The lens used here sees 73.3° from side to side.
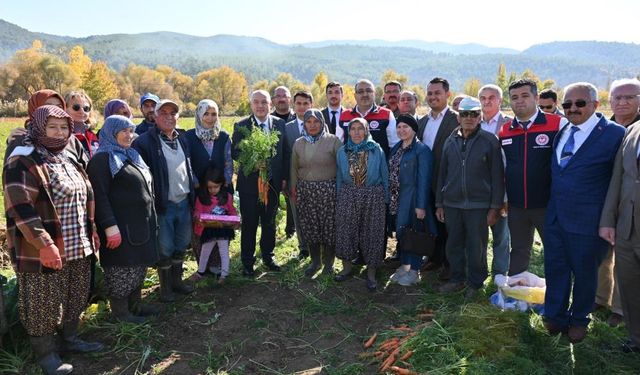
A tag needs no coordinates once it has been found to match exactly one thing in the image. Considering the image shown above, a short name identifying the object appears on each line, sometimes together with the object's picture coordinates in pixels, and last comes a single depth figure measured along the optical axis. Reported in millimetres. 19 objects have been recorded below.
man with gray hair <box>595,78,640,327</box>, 4636
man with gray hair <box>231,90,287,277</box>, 5508
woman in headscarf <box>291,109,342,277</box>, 5434
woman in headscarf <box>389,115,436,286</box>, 5215
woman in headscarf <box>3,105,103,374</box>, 3303
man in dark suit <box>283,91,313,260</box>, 5961
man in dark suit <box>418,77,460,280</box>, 5469
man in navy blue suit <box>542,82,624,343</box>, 3857
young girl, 5168
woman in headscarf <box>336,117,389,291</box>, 5230
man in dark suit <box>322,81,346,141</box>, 6758
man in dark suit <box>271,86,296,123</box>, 7367
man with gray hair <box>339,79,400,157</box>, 6020
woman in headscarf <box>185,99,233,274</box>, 4984
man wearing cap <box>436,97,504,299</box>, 4719
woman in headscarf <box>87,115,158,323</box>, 3963
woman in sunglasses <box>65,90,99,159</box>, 4957
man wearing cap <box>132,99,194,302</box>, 4613
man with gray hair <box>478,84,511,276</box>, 5262
